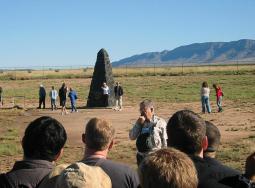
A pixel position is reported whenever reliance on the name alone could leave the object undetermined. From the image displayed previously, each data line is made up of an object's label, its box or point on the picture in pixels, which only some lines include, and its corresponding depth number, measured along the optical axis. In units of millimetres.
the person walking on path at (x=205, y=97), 22500
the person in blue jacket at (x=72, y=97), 24734
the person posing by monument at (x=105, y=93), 27406
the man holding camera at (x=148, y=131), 6656
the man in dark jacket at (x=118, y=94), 26172
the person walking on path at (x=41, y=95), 27781
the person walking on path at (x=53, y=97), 25947
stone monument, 28109
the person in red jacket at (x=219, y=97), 23359
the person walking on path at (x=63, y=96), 24381
